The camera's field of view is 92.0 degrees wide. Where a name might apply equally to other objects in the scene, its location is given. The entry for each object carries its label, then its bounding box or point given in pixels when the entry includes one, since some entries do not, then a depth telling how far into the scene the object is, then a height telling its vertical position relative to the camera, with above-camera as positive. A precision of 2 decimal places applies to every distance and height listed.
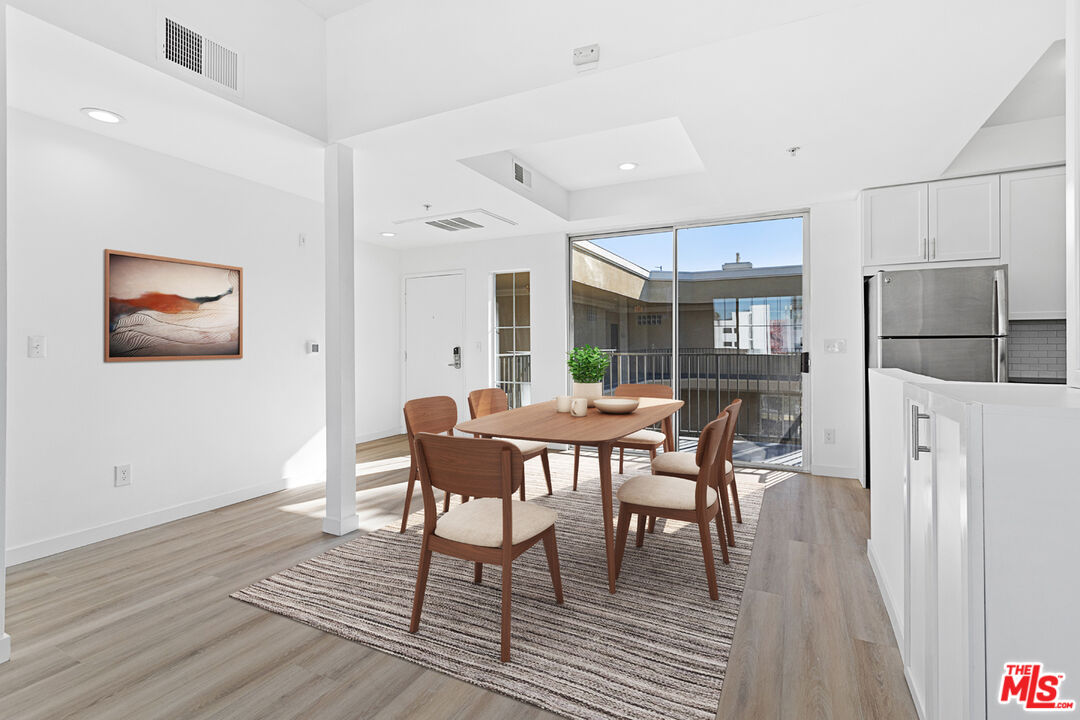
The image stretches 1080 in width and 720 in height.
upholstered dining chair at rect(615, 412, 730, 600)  2.25 -0.65
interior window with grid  5.94 +0.20
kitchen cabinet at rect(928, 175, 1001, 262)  3.74 +0.98
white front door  6.27 +0.23
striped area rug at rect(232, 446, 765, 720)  1.72 -1.09
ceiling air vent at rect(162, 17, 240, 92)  2.43 +1.47
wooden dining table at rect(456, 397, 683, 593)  2.27 -0.36
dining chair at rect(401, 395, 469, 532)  3.09 -0.39
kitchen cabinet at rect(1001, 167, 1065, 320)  3.59 +0.78
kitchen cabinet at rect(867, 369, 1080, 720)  0.94 -0.35
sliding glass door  4.79 +0.37
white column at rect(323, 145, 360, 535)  3.17 -0.01
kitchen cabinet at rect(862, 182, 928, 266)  3.95 +0.99
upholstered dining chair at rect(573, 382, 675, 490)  3.55 -0.56
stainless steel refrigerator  3.56 +0.22
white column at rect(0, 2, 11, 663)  1.88 +0.20
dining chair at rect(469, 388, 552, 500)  3.54 -0.36
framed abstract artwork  3.15 +0.32
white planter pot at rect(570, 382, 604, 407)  3.21 -0.22
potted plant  3.20 -0.09
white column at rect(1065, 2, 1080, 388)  1.40 +0.44
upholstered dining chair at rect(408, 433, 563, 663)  1.82 -0.64
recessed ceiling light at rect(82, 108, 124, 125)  2.75 +1.30
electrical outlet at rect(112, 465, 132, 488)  3.14 -0.72
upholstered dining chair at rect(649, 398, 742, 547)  2.67 -0.61
